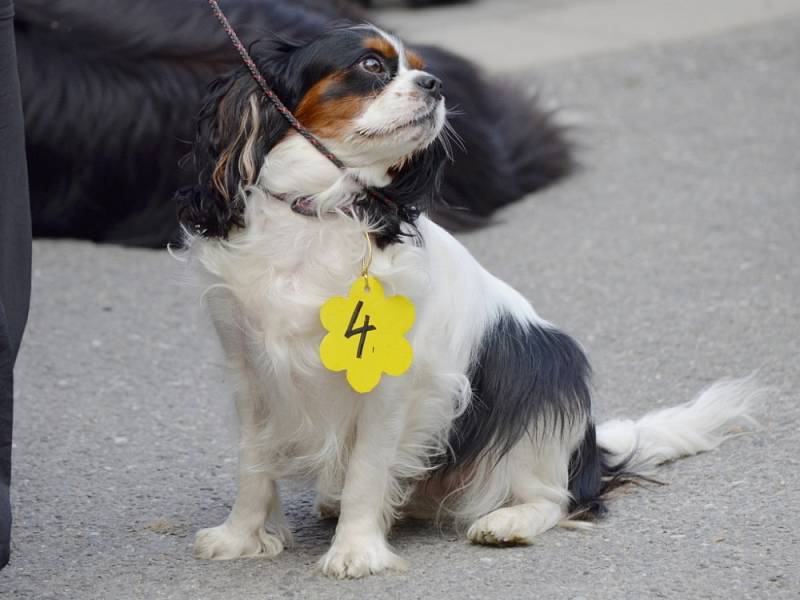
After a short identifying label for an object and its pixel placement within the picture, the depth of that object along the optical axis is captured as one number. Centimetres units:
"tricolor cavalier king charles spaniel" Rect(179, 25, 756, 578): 552
